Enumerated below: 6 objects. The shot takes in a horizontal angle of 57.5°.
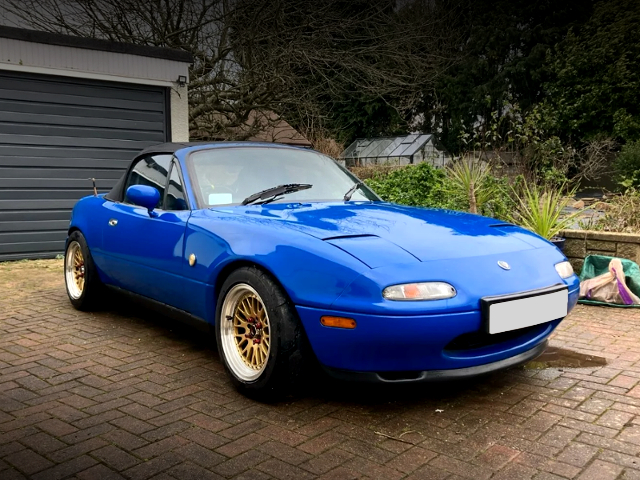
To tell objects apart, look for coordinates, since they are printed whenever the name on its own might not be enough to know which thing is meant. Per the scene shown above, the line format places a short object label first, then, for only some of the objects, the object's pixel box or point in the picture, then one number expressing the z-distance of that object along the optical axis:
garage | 8.52
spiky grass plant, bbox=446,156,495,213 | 7.17
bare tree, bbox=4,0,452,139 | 13.31
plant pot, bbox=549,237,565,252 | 6.11
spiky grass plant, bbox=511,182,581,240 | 6.32
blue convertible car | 2.67
